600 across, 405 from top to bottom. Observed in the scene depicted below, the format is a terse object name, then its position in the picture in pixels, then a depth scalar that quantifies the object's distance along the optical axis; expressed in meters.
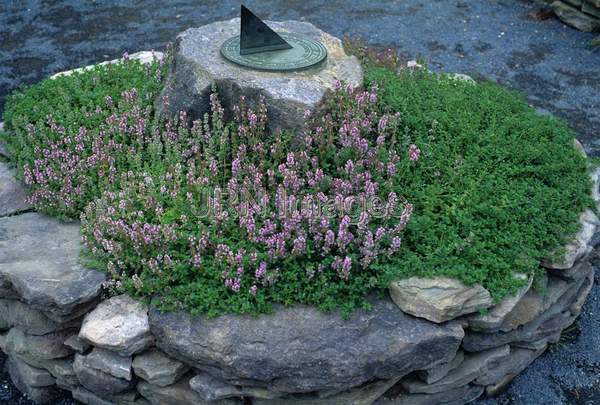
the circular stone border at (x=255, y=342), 3.37
